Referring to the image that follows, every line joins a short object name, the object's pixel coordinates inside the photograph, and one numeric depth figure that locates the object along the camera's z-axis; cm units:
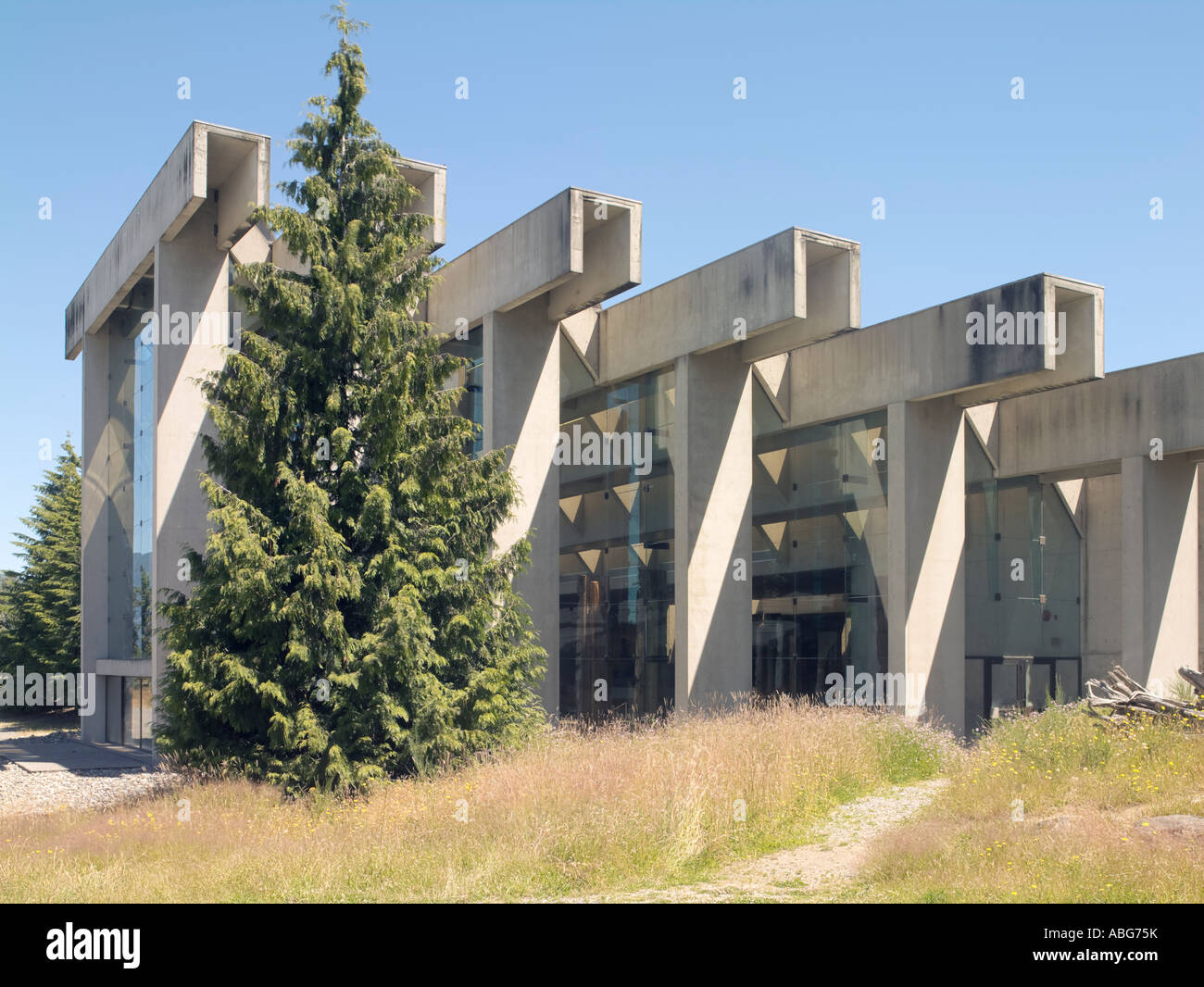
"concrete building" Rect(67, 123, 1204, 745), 2153
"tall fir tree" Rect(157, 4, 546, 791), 1388
